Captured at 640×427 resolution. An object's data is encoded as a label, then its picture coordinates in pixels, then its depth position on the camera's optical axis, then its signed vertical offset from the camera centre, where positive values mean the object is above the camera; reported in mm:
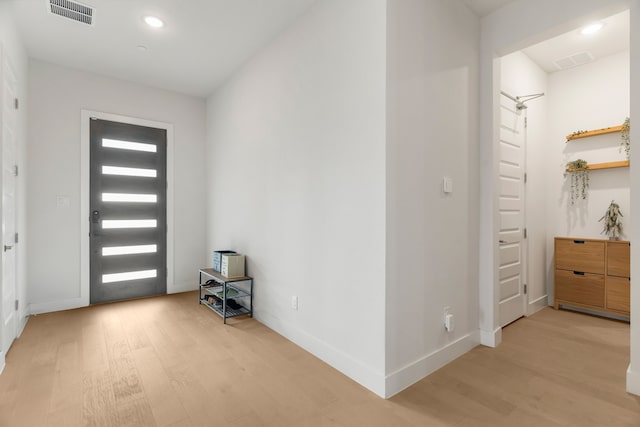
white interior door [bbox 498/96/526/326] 3342 +31
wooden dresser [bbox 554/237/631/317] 3443 -674
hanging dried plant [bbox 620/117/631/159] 3559 +922
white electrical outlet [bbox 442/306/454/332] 2529 -837
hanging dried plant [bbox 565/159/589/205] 3904 +468
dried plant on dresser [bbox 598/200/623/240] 3631 -72
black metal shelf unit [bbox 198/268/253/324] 3535 -959
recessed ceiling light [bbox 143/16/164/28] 2965 +1806
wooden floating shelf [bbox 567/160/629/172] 3599 +586
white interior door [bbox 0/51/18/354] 2524 +57
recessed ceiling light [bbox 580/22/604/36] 3136 +1876
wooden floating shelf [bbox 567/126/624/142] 3665 +991
